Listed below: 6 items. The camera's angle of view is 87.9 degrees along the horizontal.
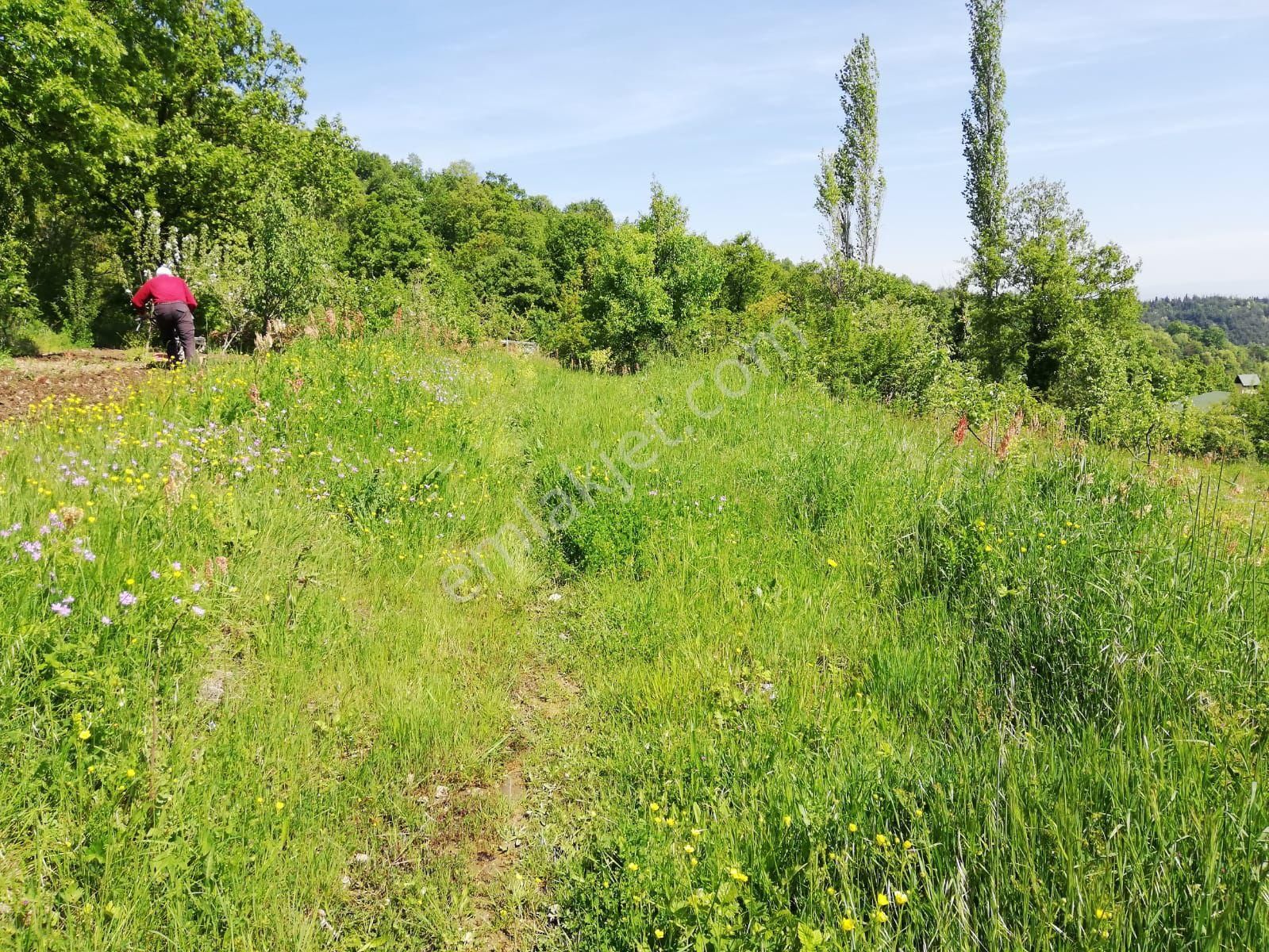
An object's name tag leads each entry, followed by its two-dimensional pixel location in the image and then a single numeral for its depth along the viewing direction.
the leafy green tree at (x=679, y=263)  18.64
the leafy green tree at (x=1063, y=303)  31.52
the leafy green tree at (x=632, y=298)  17.58
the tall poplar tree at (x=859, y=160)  35.31
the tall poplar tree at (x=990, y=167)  34.78
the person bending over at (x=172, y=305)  9.00
